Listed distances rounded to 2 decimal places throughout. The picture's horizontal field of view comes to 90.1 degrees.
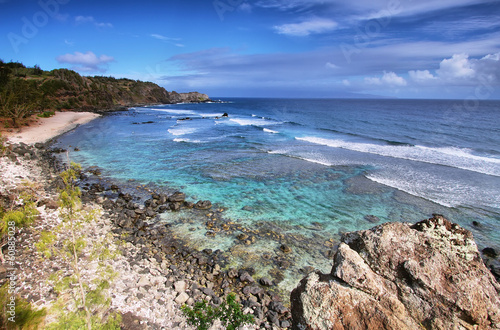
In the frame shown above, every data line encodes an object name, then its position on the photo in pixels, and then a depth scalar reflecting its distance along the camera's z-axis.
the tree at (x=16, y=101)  32.97
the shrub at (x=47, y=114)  50.01
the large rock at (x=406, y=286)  4.08
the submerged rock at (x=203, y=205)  15.29
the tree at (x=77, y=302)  4.64
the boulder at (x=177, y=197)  15.96
